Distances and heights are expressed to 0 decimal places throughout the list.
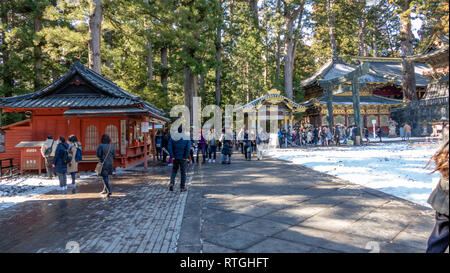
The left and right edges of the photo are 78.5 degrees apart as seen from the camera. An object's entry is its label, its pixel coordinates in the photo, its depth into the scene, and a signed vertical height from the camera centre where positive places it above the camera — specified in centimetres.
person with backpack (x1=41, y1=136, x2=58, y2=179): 988 -30
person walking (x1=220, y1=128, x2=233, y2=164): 1345 -40
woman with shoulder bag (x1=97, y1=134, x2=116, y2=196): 731 -45
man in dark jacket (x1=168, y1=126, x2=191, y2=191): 759 -39
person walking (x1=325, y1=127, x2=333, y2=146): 2270 +6
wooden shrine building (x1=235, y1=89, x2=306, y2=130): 2134 +249
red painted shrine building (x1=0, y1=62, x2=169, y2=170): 1185 +116
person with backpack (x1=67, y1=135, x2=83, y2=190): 854 -48
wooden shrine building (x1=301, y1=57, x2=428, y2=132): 3119 +504
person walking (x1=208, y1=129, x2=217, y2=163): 1452 -20
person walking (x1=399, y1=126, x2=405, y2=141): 2578 +12
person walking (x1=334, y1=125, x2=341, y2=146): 2305 +5
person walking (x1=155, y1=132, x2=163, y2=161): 1750 -24
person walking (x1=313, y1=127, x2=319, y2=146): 2390 +9
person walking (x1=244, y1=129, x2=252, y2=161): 1485 -35
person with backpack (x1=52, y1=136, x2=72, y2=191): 804 -57
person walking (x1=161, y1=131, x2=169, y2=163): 1466 -4
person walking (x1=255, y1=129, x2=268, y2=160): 1477 -16
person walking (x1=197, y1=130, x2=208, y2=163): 1438 -30
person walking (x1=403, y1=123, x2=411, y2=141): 2375 +40
